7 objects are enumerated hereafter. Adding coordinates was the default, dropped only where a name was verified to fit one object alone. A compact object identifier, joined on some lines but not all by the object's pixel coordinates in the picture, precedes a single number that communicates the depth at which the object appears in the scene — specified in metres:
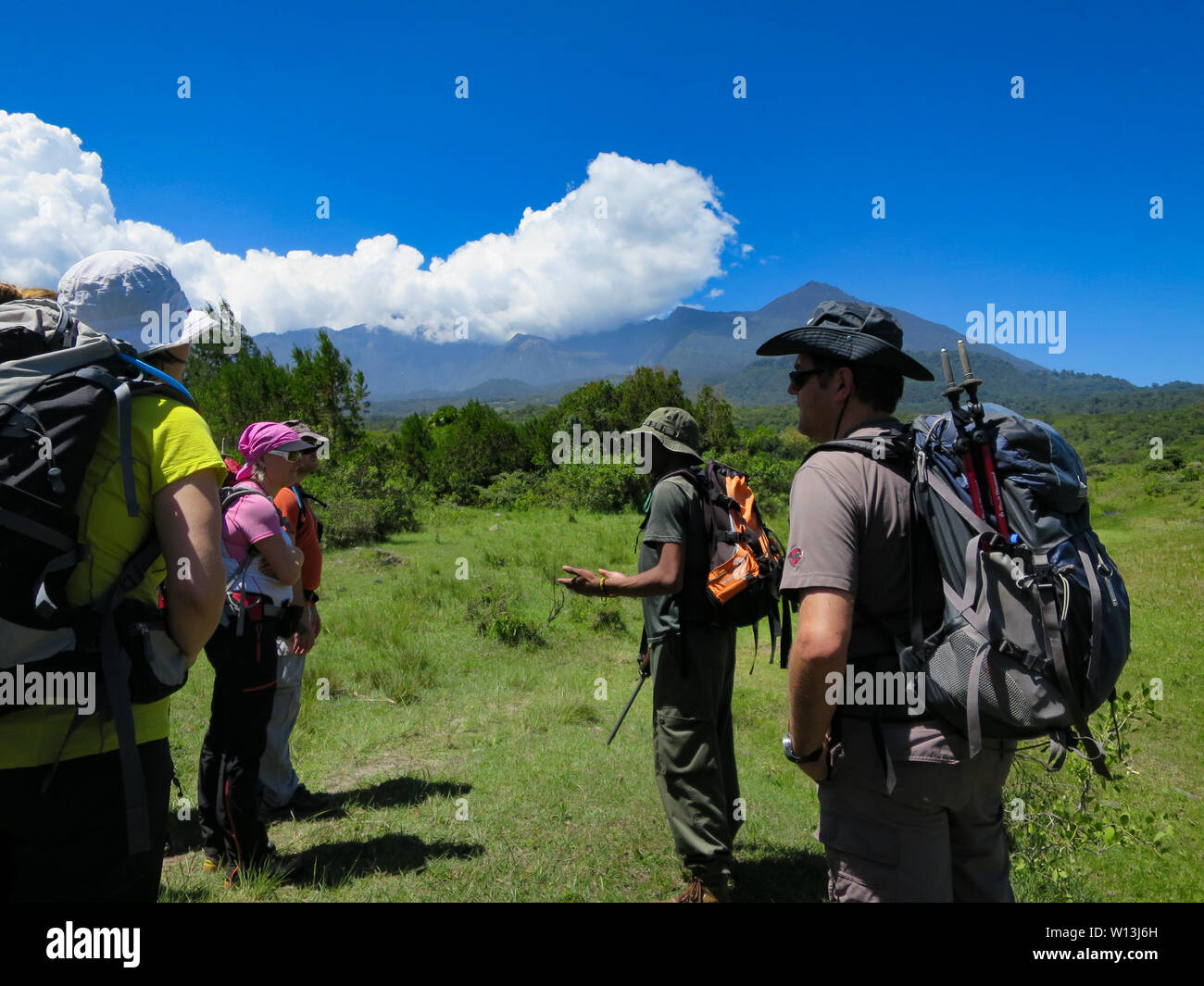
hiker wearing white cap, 1.46
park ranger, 2.95
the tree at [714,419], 35.91
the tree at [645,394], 36.56
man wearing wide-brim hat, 1.64
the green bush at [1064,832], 3.38
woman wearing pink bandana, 2.91
